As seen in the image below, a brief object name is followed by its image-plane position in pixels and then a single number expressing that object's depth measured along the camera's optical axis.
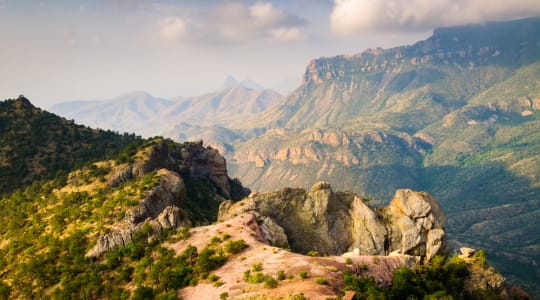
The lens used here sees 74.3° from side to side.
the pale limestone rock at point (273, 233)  69.25
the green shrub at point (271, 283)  46.25
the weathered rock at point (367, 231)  73.62
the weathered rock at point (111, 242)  67.75
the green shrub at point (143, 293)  51.22
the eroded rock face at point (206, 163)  144.88
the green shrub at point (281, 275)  47.84
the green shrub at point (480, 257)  60.72
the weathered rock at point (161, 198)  80.19
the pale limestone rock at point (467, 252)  64.44
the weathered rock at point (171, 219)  71.25
